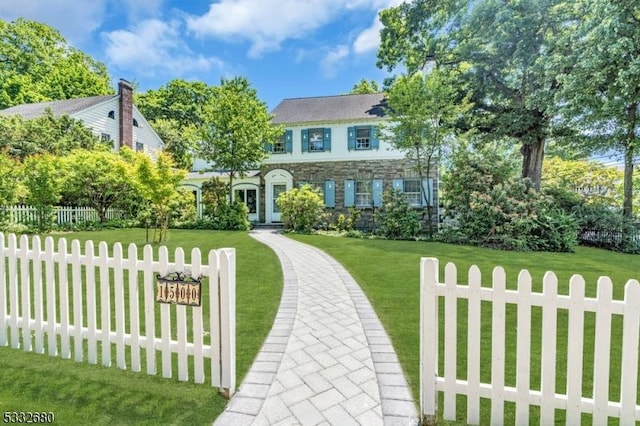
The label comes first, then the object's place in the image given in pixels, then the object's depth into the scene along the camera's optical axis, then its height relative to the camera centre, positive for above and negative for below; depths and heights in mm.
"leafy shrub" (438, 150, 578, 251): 10914 -389
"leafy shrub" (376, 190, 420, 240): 13211 -761
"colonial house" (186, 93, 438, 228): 17469 +1904
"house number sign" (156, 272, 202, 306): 2494 -666
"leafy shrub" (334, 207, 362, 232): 15494 -1002
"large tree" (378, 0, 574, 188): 12391 +5924
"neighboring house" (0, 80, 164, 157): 19906 +5256
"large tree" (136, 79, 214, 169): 32906 +9720
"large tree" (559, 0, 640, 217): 8852 +3550
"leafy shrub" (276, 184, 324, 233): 14516 -398
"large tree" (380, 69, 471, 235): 12992 +3452
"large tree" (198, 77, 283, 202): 16031 +3420
